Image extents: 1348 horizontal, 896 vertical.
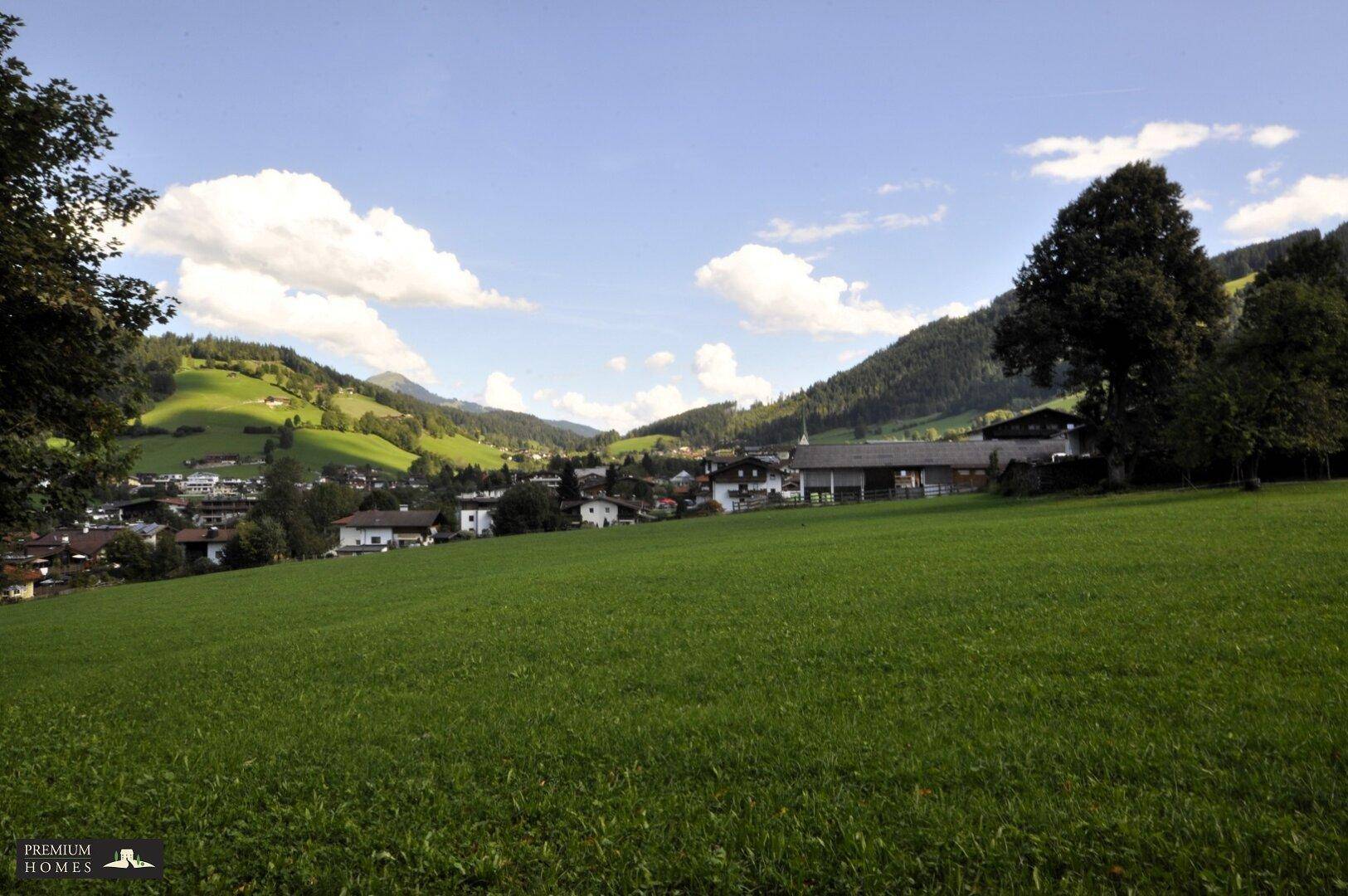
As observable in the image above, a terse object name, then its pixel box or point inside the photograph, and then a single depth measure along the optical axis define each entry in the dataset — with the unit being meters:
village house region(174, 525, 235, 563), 99.75
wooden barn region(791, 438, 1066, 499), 73.56
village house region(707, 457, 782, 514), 93.50
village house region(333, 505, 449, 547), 104.31
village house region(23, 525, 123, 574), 92.12
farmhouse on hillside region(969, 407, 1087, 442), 82.12
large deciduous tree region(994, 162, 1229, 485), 36.12
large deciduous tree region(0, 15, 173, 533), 12.12
